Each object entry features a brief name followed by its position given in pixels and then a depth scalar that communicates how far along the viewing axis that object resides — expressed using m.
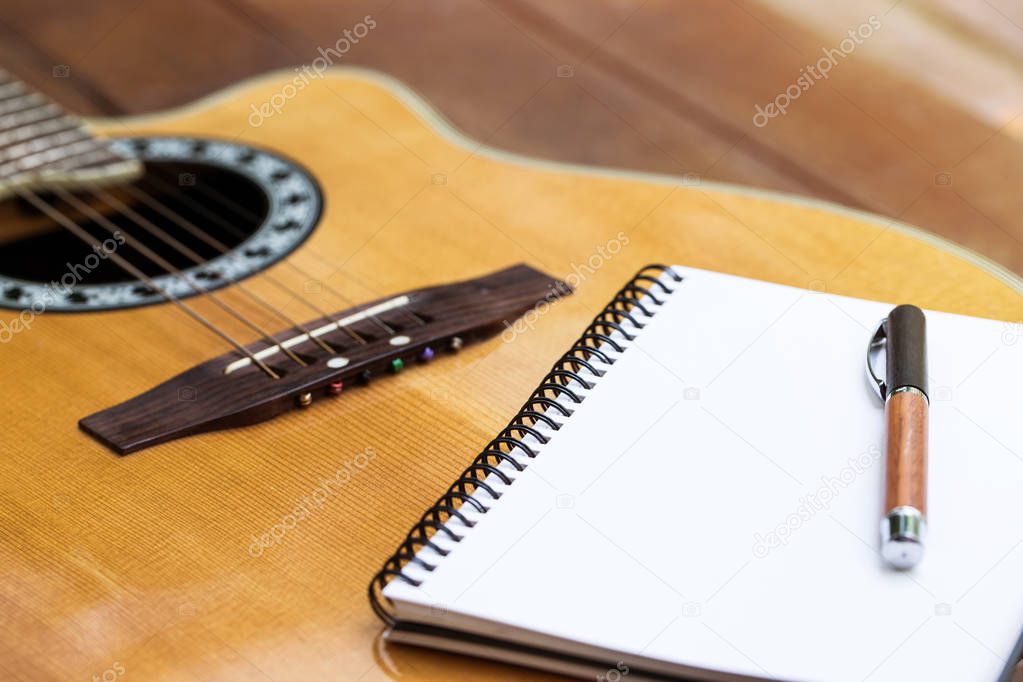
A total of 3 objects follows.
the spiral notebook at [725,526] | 0.75
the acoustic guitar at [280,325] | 0.79
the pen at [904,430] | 0.76
